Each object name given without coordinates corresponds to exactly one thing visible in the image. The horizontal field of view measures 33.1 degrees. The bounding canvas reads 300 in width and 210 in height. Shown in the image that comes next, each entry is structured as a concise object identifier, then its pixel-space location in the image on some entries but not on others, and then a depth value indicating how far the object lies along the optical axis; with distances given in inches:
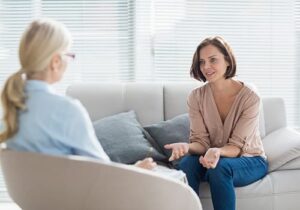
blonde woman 63.7
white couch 127.6
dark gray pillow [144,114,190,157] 121.3
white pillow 110.9
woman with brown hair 103.7
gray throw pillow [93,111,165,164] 117.1
